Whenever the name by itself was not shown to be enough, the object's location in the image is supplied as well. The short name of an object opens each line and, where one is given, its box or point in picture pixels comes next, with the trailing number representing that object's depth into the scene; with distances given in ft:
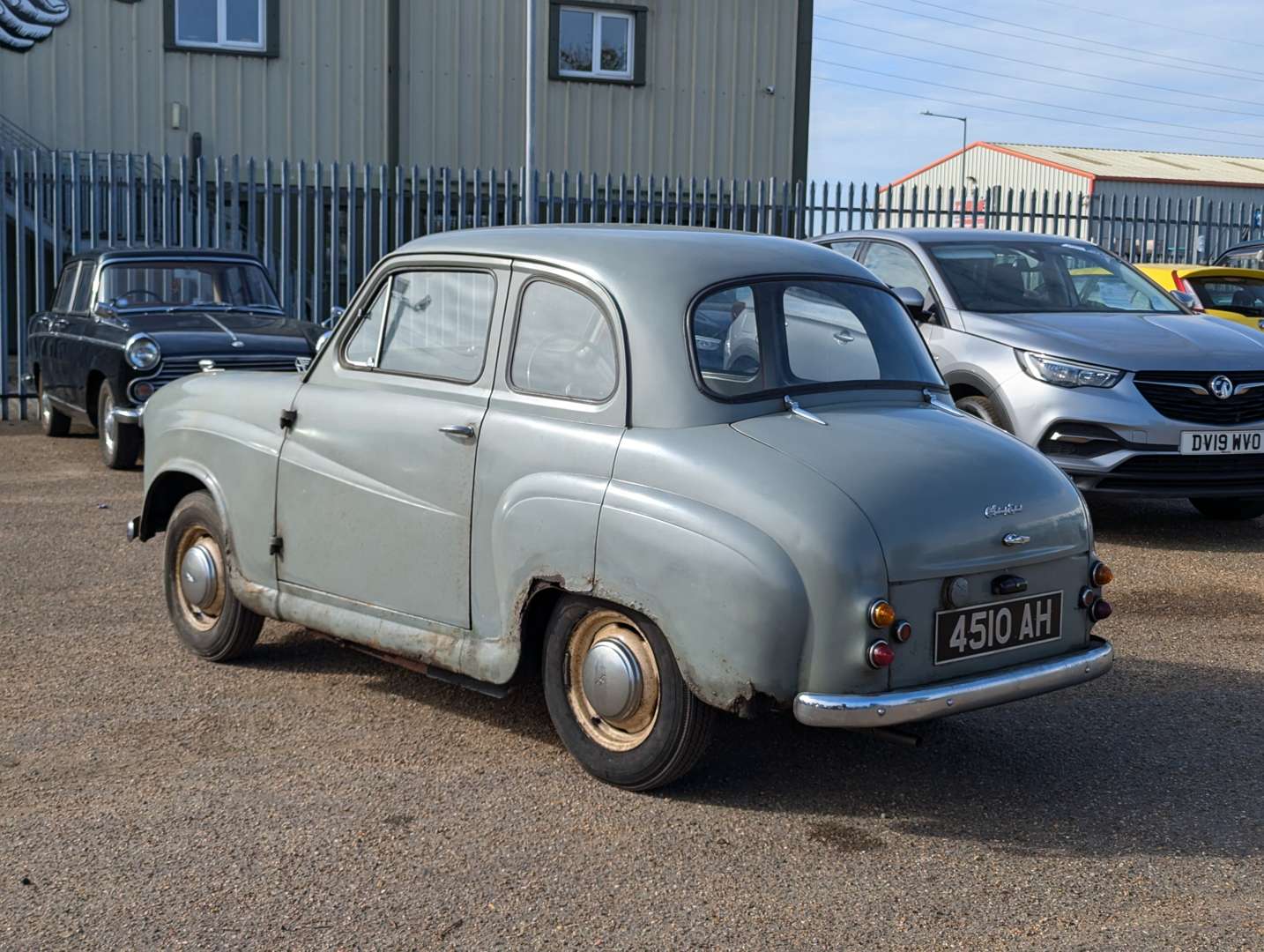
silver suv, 28.19
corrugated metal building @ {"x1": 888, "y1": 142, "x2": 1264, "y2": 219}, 165.68
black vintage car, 37.04
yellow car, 42.83
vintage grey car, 13.73
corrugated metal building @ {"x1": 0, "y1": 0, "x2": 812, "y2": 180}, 66.80
